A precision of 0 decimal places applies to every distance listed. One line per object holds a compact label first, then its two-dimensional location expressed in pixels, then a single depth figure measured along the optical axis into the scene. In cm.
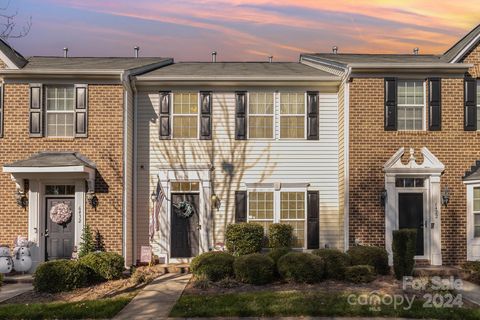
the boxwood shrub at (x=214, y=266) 1480
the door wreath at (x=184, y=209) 1883
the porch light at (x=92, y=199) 1756
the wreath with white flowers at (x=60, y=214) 1767
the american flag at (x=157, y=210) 1825
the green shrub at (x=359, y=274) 1446
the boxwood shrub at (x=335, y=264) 1473
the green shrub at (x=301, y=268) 1433
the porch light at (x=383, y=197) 1788
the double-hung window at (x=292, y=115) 1920
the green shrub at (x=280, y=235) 1819
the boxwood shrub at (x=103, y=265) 1519
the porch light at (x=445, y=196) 1786
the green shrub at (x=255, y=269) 1439
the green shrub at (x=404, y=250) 1463
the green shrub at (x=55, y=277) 1411
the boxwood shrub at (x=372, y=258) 1574
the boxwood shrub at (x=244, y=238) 1784
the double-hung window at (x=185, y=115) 1917
